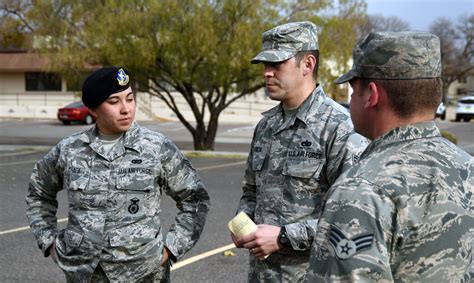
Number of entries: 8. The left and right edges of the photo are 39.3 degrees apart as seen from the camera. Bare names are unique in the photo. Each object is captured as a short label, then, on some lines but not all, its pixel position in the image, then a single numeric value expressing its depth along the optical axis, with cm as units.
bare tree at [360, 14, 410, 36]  6596
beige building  3881
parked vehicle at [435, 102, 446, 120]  3894
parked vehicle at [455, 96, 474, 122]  3766
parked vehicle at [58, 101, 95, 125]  3491
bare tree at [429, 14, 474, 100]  6719
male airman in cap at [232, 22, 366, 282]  279
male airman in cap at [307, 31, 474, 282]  162
